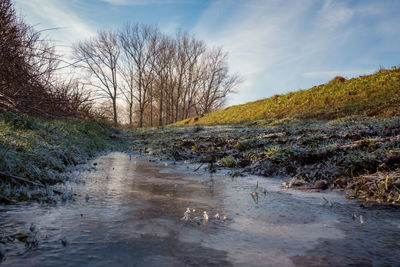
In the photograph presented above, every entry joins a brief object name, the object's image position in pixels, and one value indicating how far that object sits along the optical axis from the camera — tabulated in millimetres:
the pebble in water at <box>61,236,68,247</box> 1652
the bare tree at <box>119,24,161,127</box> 39625
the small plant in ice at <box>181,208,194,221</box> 2270
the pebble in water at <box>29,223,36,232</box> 1810
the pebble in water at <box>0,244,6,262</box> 1448
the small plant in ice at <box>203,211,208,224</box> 2229
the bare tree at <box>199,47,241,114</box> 48312
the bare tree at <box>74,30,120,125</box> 39094
